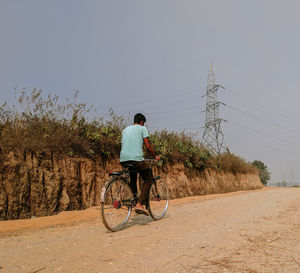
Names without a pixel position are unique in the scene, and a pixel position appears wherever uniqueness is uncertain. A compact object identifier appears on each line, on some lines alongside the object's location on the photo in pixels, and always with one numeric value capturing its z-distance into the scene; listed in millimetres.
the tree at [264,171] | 60344
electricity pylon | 32156
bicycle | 5306
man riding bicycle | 5898
